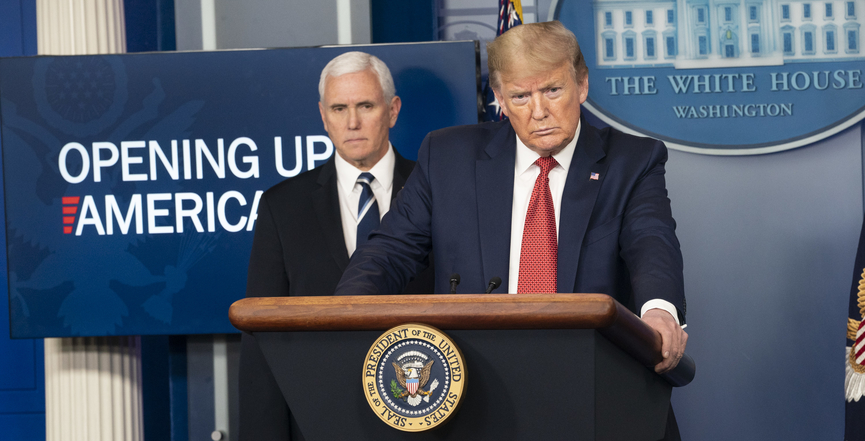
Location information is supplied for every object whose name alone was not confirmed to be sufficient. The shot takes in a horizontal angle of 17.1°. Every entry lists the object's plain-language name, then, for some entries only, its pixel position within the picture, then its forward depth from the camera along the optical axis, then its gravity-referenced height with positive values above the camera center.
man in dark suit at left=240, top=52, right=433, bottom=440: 6.07 +0.20
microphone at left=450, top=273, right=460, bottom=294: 5.02 +0.04
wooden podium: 4.78 -0.04
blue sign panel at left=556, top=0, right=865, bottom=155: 6.73 +0.66
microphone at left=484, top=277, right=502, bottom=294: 5.00 +0.04
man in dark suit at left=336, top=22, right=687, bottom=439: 5.34 +0.16
